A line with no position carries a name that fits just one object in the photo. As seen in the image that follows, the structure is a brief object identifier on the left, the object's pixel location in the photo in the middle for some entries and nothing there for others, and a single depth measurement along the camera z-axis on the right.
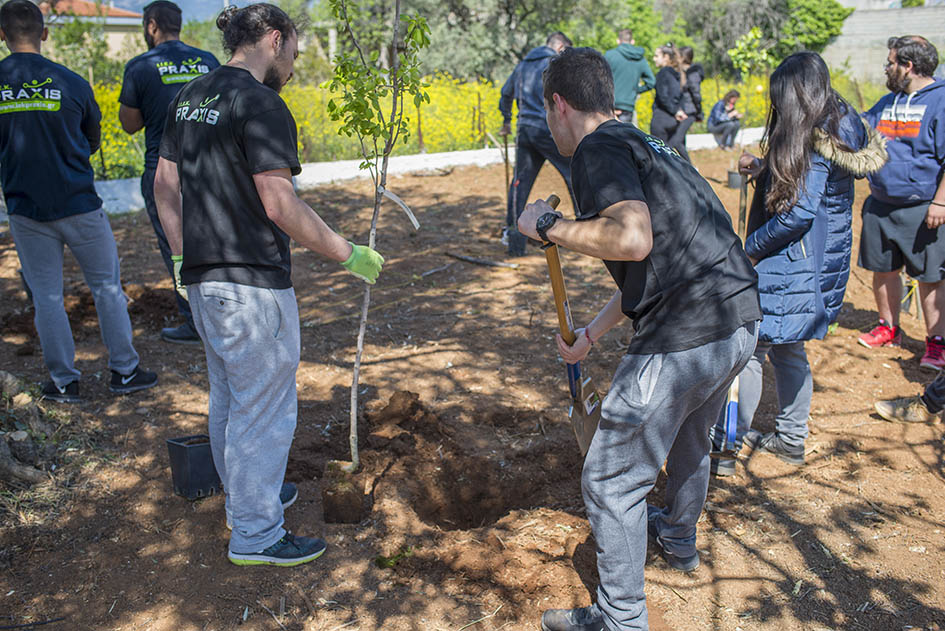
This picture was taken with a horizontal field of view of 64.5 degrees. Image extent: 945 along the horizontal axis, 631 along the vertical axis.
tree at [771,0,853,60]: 29.16
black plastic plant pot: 3.06
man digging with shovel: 1.96
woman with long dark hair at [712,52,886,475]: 2.99
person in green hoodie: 8.48
